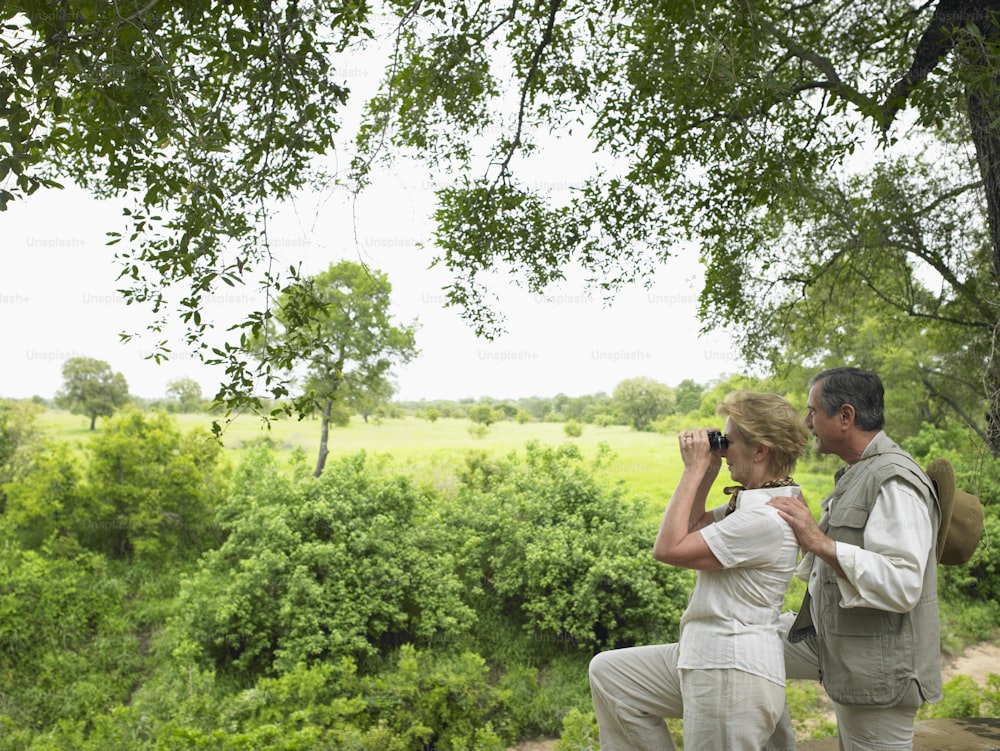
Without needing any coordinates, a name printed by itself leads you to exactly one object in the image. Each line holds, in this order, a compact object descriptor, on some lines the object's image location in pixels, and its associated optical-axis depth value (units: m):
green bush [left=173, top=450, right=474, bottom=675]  9.15
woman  1.95
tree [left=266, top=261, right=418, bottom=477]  15.58
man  2.04
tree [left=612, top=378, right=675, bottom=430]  17.95
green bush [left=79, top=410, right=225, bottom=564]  13.04
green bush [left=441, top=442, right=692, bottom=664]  9.77
